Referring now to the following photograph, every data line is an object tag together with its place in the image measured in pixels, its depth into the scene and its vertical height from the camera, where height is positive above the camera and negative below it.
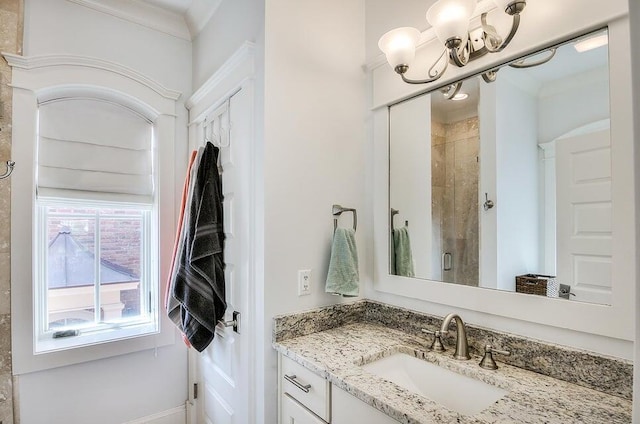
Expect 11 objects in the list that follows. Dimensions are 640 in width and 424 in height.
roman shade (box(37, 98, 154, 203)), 1.91 +0.40
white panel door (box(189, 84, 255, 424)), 1.62 -0.31
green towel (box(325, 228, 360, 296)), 1.59 -0.26
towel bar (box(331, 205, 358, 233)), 1.72 +0.02
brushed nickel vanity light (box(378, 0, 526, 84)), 1.18 +0.69
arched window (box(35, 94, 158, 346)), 1.92 +0.00
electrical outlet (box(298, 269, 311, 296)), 1.58 -0.33
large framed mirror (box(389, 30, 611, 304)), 1.08 +0.14
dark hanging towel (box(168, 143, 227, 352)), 1.71 -0.26
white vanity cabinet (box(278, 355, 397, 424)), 1.07 -0.68
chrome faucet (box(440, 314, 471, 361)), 1.29 -0.49
